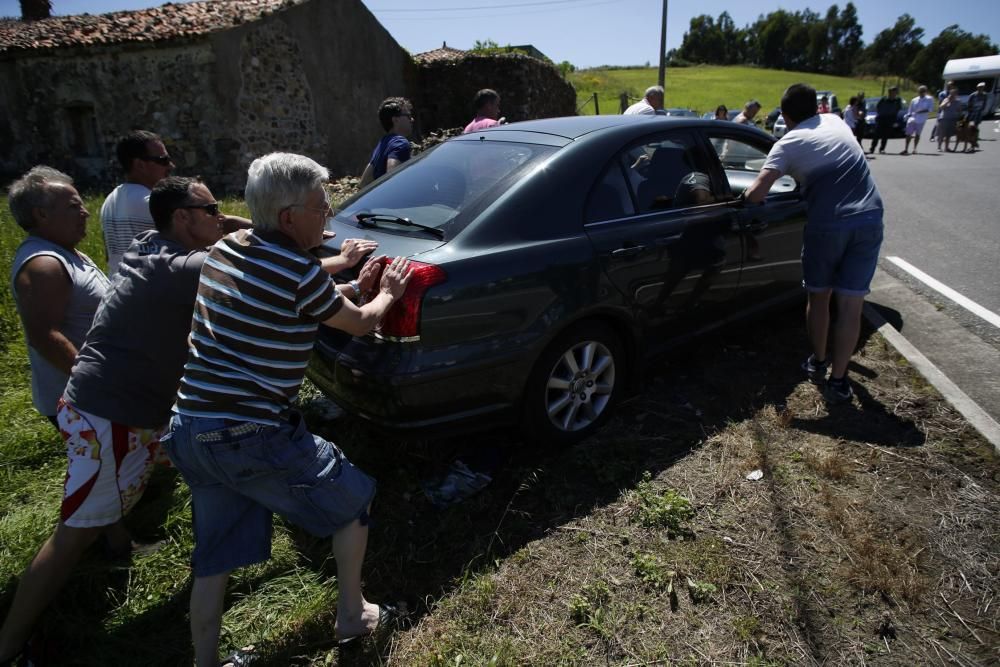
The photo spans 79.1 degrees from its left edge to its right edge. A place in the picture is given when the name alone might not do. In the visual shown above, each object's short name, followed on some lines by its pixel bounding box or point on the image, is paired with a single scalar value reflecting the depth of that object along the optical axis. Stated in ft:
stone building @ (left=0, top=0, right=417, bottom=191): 43.29
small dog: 53.57
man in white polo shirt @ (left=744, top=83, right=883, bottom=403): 11.96
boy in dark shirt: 16.46
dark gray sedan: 8.84
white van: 101.04
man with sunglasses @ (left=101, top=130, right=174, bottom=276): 10.50
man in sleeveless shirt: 8.09
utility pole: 70.59
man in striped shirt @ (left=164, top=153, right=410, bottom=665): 6.23
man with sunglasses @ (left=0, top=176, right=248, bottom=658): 7.30
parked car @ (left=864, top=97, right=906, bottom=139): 68.69
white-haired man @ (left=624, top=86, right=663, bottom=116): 26.09
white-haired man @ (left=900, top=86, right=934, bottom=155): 53.57
